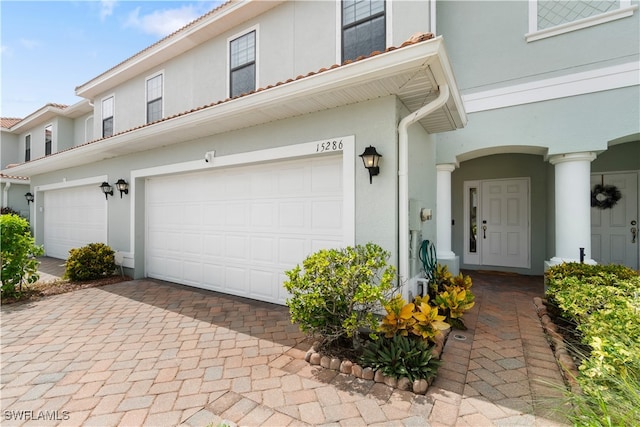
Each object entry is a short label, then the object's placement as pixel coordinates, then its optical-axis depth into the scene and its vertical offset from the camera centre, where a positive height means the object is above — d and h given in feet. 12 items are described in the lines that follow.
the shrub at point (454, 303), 12.90 -4.18
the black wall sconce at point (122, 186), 23.04 +2.32
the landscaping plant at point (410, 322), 9.94 -3.90
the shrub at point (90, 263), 21.95 -3.88
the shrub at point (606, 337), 6.21 -3.55
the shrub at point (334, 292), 10.10 -2.89
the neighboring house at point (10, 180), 40.07 +4.83
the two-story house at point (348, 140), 12.54 +4.55
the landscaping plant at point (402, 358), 9.06 -4.85
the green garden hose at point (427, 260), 15.56 -2.65
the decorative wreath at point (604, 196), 21.76 +1.27
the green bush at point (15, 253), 17.70 -2.50
